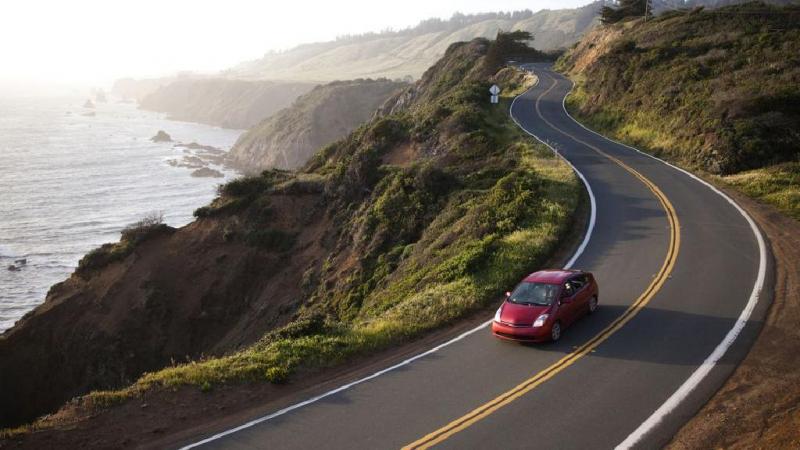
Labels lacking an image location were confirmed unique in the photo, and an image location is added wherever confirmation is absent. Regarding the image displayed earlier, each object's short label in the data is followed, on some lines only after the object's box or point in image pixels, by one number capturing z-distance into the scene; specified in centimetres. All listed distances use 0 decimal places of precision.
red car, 1369
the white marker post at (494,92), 4126
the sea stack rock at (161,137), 14312
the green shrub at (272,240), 3600
